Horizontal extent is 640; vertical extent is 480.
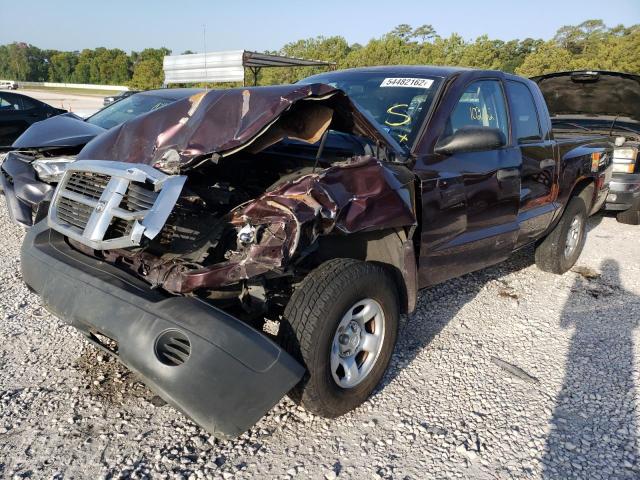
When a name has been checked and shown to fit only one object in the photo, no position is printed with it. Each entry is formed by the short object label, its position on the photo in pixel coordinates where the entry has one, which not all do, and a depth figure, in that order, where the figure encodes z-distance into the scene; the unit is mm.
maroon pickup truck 2074
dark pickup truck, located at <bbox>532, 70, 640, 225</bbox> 6938
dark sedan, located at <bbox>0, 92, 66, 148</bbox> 10375
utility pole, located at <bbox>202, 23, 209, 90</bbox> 15484
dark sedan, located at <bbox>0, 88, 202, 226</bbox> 4629
